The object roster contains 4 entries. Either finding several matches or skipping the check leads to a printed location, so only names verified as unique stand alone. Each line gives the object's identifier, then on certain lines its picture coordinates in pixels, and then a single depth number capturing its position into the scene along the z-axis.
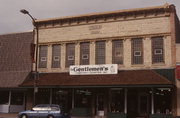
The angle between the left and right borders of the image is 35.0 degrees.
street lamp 22.53
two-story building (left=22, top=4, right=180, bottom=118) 26.36
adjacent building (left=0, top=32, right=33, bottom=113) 31.98
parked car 24.52
